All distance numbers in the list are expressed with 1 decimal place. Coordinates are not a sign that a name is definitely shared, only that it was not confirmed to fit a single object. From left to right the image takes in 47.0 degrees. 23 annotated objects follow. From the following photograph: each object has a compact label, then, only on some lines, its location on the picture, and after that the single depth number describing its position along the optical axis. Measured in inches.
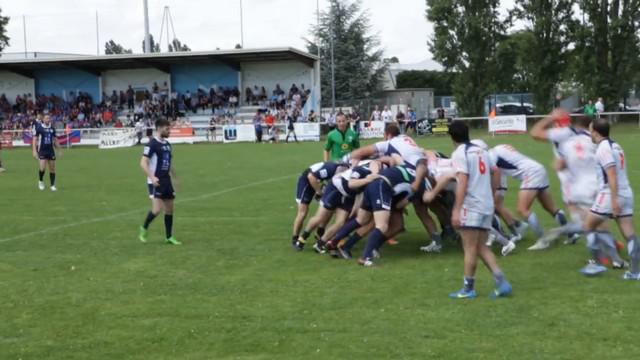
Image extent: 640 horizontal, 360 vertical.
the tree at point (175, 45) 2472.2
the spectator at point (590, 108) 1398.9
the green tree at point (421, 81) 2878.9
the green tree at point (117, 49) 3834.2
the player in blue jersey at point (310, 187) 399.9
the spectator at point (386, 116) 1651.8
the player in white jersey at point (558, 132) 353.7
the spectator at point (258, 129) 1590.8
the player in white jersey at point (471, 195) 273.7
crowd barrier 1549.8
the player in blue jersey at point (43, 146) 737.0
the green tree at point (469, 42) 1875.0
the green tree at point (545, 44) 1798.7
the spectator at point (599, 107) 1533.0
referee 507.8
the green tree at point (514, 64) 1820.7
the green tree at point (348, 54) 2386.8
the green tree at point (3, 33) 2480.3
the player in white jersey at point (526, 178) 391.5
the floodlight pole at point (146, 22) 1878.7
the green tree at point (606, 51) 1732.3
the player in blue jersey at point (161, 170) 417.4
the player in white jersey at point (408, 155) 370.6
